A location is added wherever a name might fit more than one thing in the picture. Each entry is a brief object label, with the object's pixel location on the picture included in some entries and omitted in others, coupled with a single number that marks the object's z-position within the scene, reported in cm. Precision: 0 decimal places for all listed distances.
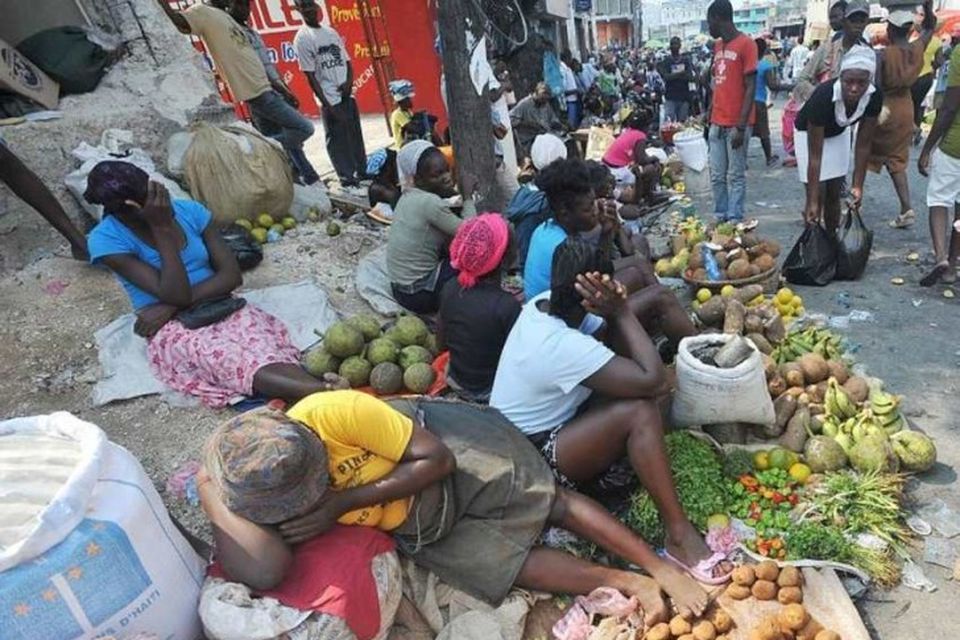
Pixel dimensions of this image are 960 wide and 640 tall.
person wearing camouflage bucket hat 189
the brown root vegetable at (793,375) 308
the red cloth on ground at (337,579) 199
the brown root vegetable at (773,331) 350
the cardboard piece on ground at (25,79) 460
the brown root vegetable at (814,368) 314
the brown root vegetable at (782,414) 296
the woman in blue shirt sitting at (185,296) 308
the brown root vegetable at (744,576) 226
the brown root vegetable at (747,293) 397
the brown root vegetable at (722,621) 216
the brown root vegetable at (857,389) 304
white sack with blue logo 161
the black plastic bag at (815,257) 448
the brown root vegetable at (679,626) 215
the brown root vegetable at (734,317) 348
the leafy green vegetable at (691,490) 253
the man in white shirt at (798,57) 1480
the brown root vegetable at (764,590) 224
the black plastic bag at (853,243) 445
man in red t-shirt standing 522
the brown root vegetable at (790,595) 220
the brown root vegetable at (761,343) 337
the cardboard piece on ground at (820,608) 212
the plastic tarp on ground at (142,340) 345
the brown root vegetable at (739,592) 226
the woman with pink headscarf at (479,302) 286
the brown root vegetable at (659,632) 214
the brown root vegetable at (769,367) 307
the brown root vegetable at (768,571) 227
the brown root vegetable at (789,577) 224
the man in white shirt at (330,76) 648
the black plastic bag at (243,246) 446
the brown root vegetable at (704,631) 212
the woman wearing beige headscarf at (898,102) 506
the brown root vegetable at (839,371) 315
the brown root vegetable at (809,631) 209
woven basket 412
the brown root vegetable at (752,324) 350
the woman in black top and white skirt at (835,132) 408
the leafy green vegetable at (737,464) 278
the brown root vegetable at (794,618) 209
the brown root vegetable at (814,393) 305
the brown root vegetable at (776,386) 304
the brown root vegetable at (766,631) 205
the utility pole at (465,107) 467
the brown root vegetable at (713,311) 373
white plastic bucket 636
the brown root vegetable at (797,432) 287
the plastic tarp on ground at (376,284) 436
